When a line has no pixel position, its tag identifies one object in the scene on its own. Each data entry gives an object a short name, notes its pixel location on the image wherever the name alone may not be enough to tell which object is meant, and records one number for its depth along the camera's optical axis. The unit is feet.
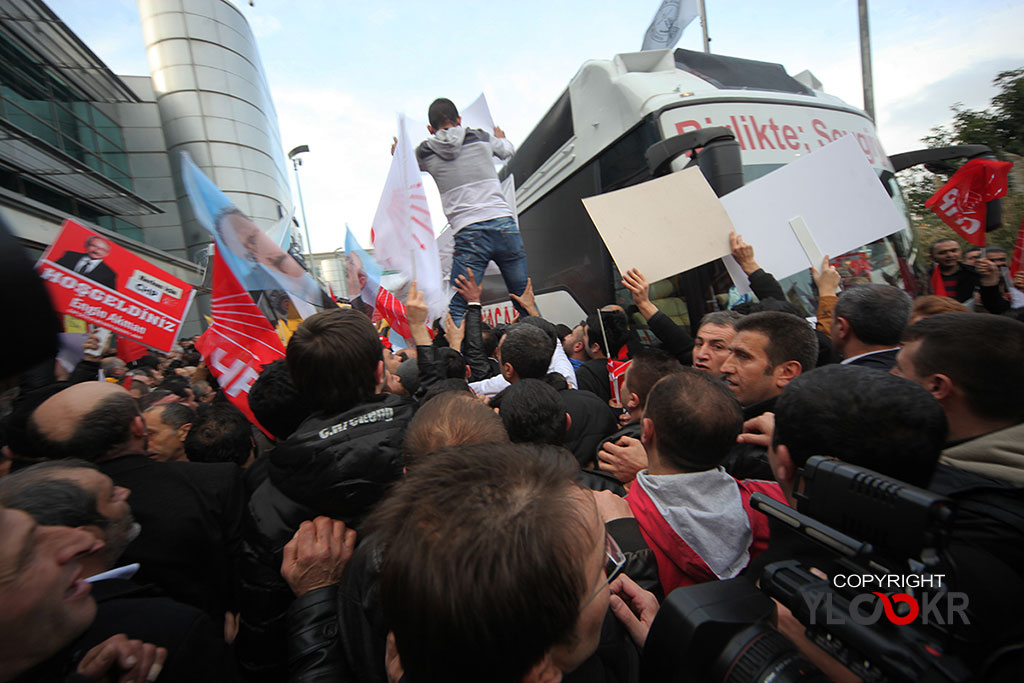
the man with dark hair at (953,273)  15.30
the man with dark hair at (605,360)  11.91
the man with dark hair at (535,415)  6.39
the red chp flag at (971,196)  13.47
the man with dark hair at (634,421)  6.48
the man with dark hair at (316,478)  4.54
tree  42.00
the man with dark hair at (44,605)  2.77
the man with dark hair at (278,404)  6.77
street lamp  60.75
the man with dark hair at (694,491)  4.54
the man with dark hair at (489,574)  2.23
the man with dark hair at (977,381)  4.51
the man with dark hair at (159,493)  5.57
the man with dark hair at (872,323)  7.16
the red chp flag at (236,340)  9.71
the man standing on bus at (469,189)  12.53
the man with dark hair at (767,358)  7.14
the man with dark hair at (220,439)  7.79
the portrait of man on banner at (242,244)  9.84
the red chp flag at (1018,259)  15.19
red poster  12.99
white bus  11.69
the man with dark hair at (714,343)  8.25
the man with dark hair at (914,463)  3.31
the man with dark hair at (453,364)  10.50
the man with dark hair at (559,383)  8.36
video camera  2.35
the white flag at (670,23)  19.69
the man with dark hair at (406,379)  10.93
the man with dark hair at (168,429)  8.36
